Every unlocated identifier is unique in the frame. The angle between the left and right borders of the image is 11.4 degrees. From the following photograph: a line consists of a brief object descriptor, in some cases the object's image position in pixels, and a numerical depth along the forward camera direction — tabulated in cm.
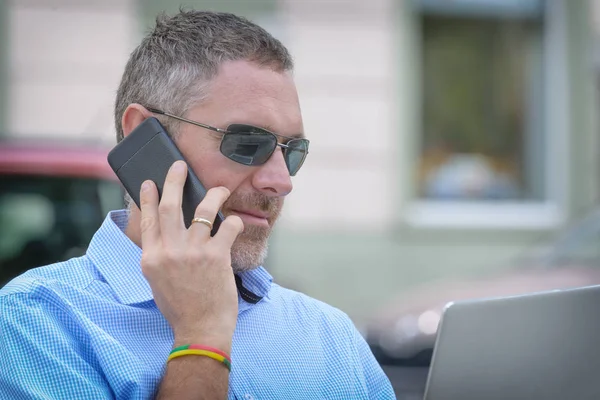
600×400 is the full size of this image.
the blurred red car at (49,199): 570
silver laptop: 331
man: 327
